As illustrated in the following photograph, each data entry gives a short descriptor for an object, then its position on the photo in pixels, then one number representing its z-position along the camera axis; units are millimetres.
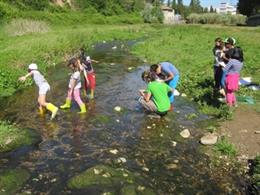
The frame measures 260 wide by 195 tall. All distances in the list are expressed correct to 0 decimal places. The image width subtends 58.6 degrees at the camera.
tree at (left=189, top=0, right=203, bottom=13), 93616
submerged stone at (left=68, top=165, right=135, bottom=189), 5071
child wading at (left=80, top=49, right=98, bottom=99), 9297
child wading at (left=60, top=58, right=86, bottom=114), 8060
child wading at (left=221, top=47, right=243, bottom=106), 7816
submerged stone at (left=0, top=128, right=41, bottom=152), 6265
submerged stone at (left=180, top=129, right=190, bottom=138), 6931
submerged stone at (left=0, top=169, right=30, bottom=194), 4920
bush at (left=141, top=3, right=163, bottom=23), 54465
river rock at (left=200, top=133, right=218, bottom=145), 6548
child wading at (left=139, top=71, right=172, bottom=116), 7563
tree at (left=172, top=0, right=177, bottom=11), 94857
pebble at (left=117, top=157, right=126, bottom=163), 5827
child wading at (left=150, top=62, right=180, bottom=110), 8067
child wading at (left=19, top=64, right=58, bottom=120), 7951
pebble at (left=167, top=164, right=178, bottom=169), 5700
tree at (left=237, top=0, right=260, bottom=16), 42556
